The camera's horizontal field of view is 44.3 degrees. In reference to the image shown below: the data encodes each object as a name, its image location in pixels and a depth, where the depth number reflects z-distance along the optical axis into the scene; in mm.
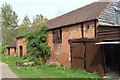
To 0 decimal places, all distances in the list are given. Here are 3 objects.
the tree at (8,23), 45731
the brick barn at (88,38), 10445
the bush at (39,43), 16969
